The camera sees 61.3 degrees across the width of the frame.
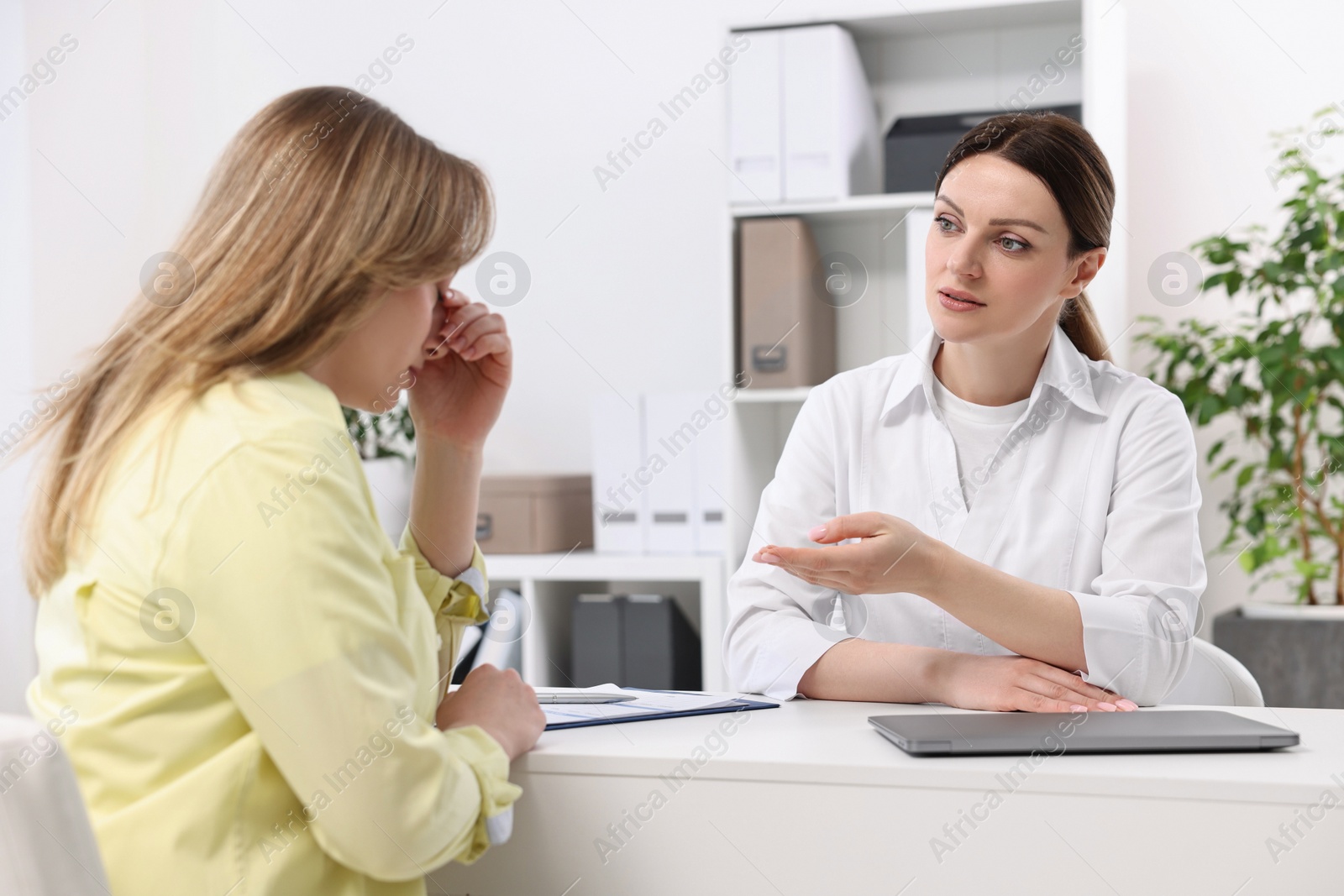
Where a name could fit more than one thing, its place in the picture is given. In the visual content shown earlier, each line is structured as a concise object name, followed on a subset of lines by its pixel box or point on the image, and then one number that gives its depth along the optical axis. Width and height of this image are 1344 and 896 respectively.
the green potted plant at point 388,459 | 2.73
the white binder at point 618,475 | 2.68
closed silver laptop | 0.87
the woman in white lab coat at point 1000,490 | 1.16
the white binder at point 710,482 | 2.66
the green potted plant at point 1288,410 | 2.27
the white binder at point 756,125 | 2.51
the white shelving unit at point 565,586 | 2.59
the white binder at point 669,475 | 2.65
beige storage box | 2.70
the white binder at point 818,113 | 2.46
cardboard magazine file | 2.52
